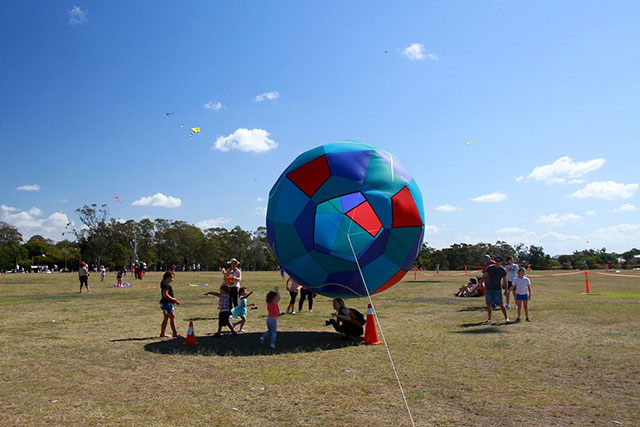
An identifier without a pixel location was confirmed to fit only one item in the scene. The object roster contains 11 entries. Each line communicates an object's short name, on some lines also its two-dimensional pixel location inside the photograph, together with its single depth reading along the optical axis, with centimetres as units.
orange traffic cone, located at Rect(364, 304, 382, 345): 870
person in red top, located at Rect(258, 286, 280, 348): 855
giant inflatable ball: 859
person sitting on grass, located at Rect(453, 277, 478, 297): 1896
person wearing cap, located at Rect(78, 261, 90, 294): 2141
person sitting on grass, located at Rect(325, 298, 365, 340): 897
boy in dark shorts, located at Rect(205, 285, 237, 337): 967
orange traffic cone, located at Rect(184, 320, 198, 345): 860
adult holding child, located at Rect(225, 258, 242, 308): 1159
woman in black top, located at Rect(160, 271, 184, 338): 933
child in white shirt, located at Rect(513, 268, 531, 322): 1098
